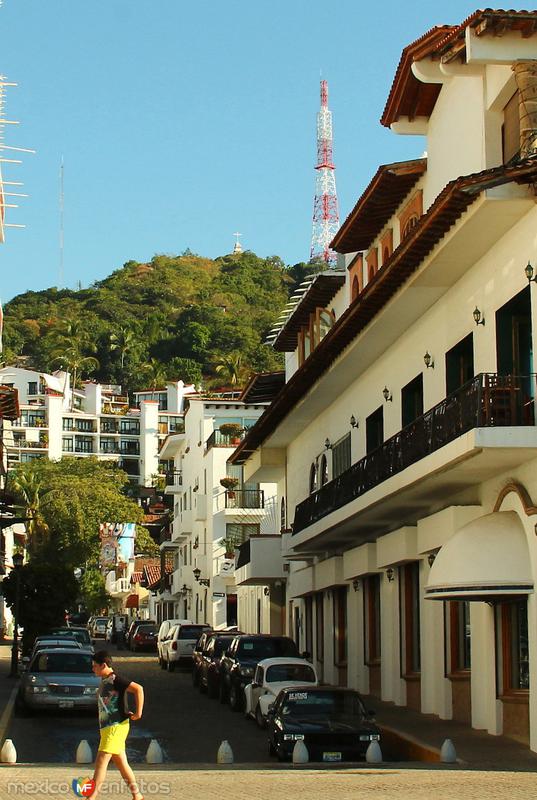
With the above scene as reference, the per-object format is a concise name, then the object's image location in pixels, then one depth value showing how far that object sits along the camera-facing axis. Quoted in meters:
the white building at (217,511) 62.36
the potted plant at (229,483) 61.91
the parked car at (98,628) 80.19
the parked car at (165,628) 46.66
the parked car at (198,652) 35.59
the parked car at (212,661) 32.16
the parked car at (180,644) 43.31
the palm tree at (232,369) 142.62
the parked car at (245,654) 28.88
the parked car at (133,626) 61.97
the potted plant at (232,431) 64.31
